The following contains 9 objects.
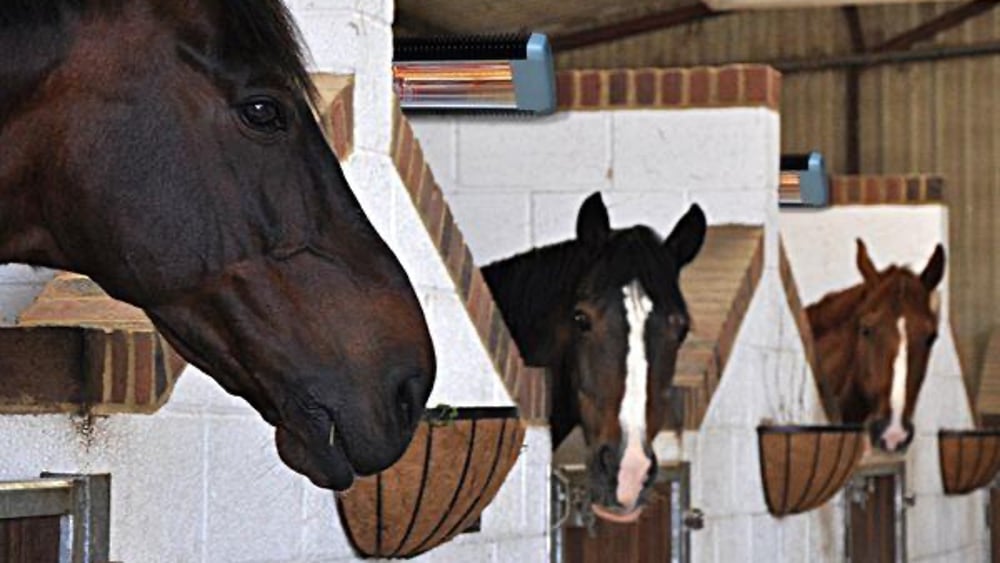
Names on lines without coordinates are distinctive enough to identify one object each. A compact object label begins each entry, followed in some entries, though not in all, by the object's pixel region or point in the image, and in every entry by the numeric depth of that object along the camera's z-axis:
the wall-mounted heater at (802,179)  6.68
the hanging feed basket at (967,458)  7.70
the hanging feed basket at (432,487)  2.93
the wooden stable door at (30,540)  2.17
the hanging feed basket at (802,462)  5.43
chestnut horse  6.88
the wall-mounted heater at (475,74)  4.08
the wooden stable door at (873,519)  6.69
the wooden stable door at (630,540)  4.51
